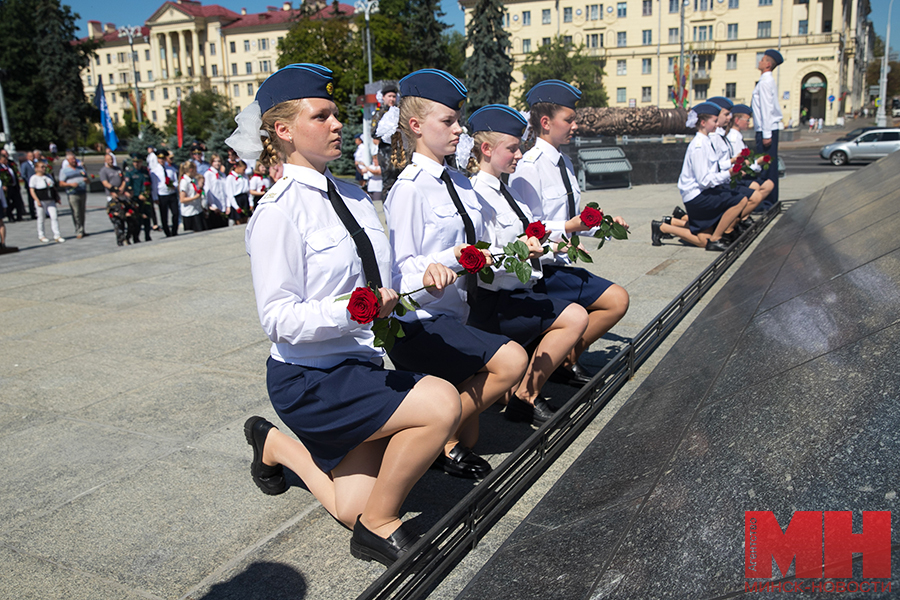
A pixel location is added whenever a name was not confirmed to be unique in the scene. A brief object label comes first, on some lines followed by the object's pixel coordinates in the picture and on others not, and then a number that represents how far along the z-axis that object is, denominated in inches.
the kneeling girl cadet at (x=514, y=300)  140.1
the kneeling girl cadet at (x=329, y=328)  92.4
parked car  1025.5
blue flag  918.5
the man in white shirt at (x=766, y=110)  403.2
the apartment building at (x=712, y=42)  2696.9
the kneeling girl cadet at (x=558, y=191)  158.6
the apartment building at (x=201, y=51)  3821.4
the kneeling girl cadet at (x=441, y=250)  117.6
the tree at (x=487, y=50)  1718.8
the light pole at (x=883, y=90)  1958.7
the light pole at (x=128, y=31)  1975.1
